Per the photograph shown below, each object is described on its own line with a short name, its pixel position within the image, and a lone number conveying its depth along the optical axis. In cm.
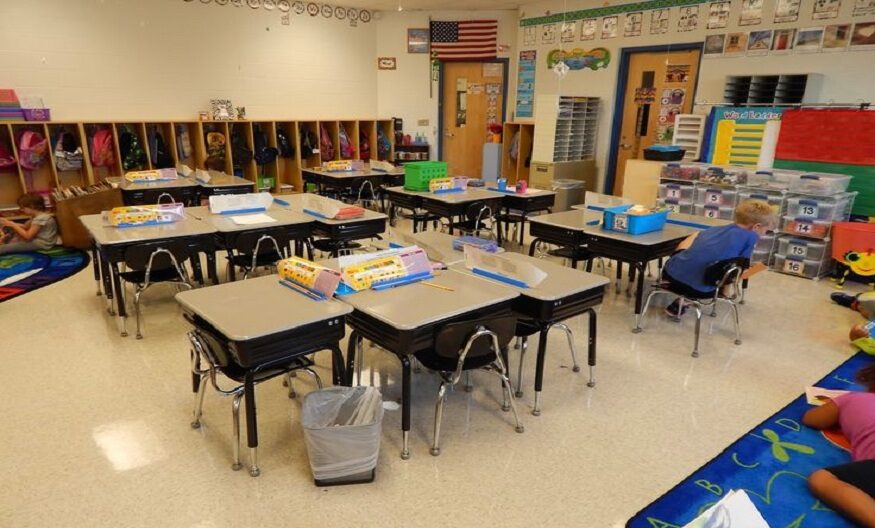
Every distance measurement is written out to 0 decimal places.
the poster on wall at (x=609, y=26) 777
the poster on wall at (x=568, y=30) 829
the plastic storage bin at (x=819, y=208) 522
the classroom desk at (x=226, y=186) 571
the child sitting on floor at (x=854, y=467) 207
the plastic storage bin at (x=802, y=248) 534
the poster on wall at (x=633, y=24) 750
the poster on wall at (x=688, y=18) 691
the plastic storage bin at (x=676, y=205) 637
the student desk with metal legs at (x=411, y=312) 237
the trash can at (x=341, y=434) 227
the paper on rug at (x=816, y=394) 311
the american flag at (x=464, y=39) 923
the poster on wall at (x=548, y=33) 857
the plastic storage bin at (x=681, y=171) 625
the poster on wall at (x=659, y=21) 722
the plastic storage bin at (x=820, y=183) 520
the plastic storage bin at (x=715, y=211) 602
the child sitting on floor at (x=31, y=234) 564
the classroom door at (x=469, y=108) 950
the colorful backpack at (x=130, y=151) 741
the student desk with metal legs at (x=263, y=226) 400
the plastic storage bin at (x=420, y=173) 578
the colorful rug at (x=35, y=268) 478
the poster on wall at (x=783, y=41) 608
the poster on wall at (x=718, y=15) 661
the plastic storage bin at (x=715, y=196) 596
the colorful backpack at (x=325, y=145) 913
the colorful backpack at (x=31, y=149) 658
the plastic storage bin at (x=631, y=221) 405
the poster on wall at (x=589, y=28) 802
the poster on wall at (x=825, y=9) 571
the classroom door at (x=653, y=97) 721
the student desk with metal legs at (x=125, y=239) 359
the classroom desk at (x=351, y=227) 433
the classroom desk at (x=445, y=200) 532
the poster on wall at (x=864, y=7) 550
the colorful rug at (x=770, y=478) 221
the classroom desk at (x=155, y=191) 559
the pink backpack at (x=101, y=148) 712
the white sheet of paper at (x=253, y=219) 419
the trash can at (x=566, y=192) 789
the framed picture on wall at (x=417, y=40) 948
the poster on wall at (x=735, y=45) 649
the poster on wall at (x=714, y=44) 667
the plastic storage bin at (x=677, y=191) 633
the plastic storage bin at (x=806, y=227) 529
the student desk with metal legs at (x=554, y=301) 275
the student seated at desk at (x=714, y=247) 361
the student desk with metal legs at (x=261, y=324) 221
